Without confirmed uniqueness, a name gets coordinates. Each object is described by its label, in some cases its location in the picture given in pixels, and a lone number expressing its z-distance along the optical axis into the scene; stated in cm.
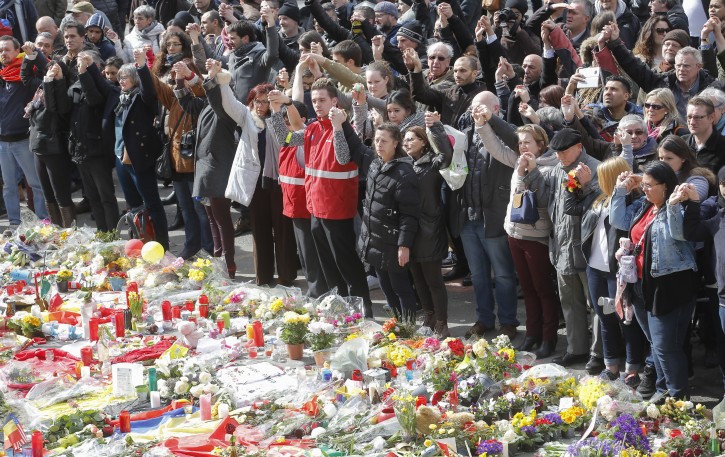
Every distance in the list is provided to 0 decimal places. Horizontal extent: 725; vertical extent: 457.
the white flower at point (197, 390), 1616
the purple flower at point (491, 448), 1398
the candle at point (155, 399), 1614
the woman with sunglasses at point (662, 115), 1786
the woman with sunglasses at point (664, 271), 1550
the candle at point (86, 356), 1770
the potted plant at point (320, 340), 1728
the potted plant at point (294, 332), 1759
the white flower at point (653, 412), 1441
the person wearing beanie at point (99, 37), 2881
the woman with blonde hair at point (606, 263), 1650
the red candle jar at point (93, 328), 1884
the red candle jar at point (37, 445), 1453
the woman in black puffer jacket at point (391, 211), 1895
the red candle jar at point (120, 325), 1887
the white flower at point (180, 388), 1631
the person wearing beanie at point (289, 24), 2627
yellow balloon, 2180
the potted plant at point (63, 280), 2148
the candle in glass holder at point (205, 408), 1555
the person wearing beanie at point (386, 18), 2606
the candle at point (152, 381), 1639
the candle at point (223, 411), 1548
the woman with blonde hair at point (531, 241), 1809
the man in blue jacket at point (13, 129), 2697
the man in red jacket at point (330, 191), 2027
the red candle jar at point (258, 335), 1825
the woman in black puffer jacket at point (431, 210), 1894
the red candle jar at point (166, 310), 1947
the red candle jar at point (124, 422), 1537
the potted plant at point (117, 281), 2145
